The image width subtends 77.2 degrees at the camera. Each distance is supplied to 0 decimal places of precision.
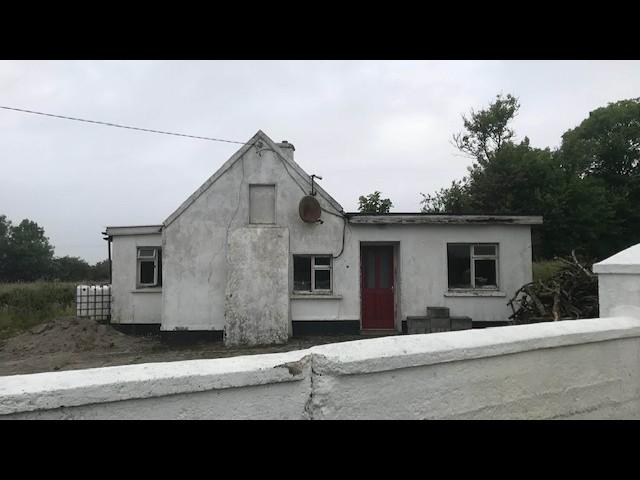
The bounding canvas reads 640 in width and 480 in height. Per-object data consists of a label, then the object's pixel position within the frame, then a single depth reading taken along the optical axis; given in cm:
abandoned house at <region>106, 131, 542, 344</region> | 1113
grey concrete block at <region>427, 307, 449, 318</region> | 1077
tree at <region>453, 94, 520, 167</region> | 3284
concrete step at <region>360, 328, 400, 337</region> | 1115
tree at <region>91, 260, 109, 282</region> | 4334
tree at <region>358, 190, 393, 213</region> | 2404
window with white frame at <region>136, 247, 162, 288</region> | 1257
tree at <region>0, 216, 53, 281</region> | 4712
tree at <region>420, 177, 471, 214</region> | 2718
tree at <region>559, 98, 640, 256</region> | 2502
